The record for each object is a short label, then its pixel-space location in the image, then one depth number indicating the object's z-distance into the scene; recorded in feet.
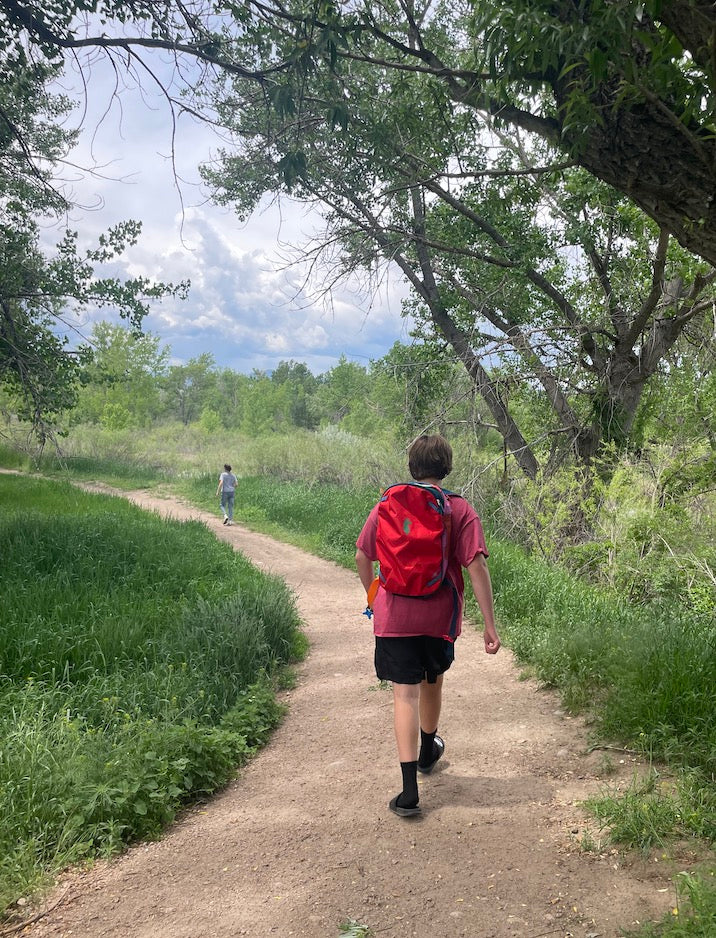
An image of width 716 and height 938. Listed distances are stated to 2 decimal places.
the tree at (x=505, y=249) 22.54
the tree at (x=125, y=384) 151.33
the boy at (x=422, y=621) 11.71
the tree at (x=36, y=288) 32.35
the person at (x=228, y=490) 53.16
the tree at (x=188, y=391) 282.07
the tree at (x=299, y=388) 256.73
